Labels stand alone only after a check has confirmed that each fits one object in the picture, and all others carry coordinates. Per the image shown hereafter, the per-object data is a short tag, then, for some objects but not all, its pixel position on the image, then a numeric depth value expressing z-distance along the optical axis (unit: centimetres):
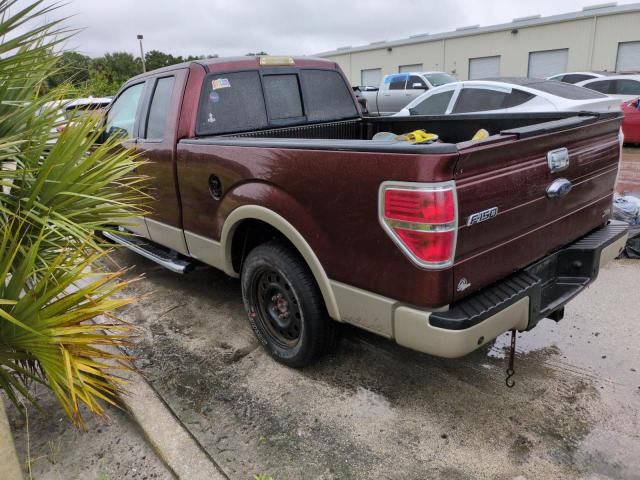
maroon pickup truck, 233
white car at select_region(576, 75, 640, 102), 1236
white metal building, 2472
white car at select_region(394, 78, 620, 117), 750
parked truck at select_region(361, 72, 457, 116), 1727
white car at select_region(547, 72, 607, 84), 1477
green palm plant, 211
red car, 1097
